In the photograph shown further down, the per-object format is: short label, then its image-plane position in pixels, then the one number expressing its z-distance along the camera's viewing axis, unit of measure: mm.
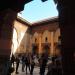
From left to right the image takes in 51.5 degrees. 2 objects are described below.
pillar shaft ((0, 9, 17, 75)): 2086
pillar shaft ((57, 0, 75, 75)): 1304
